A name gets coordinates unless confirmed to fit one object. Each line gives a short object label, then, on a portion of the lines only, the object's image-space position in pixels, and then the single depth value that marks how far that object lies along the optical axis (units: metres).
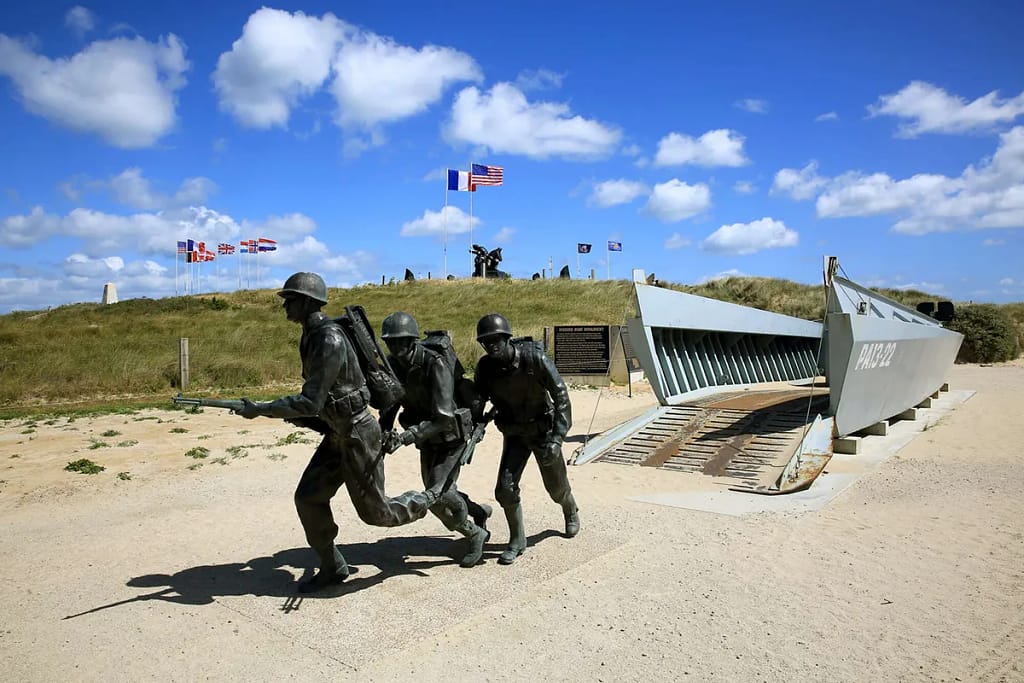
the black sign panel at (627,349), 20.38
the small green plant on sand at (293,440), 11.54
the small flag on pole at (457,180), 41.16
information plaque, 18.59
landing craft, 9.56
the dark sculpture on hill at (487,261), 50.09
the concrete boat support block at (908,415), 13.91
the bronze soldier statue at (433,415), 4.95
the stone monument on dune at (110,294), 45.24
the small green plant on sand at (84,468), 9.10
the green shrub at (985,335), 30.86
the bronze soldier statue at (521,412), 5.39
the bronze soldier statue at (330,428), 4.21
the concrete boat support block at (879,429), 11.91
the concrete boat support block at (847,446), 10.22
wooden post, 19.59
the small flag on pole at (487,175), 39.09
